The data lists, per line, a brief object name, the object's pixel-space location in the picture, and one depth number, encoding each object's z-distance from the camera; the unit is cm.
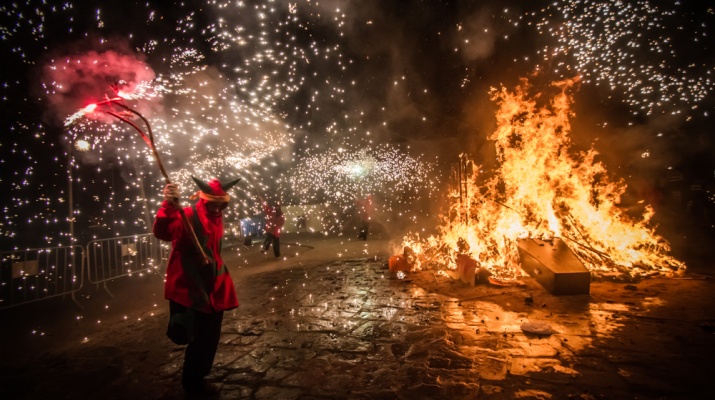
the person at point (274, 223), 1034
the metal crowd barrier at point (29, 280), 622
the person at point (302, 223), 1927
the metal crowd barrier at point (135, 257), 830
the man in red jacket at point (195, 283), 290
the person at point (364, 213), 1408
